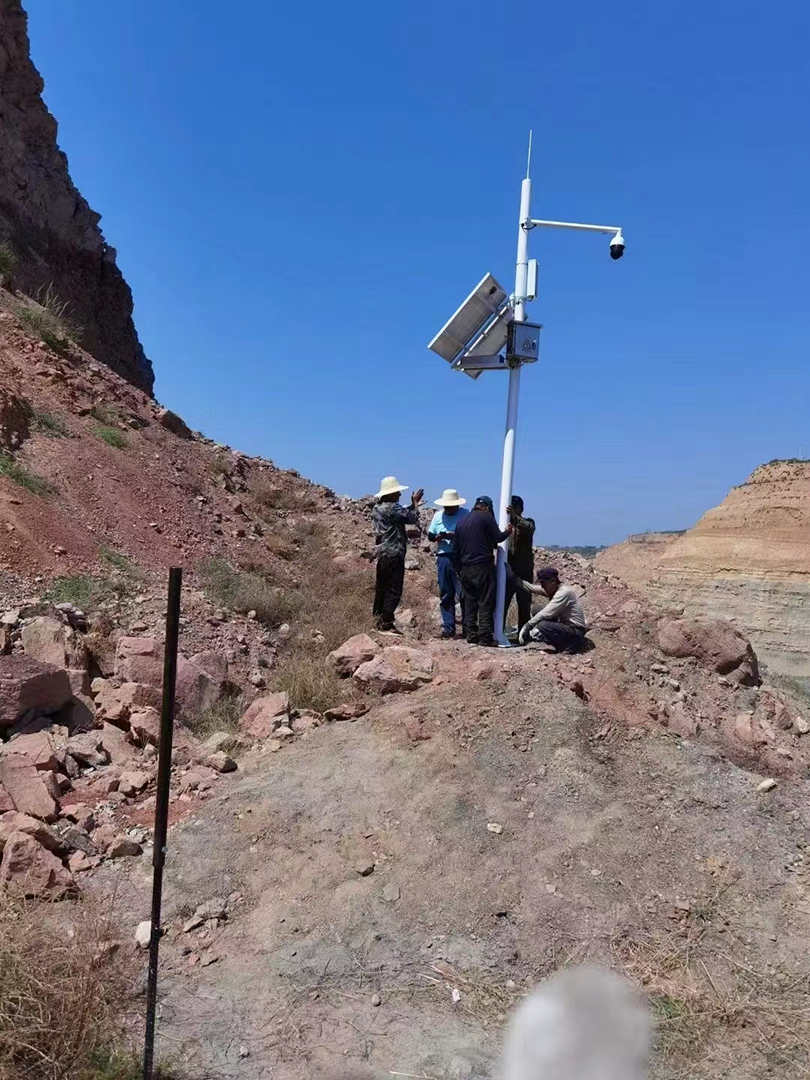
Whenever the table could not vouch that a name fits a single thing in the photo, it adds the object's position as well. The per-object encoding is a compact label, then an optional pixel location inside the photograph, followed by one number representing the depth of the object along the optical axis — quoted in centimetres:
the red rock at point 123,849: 434
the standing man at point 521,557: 686
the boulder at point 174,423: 1284
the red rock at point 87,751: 515
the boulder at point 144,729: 559
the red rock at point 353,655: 632
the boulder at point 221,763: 527
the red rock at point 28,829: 402
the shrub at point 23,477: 827
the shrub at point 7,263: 1227
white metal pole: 643
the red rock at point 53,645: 601
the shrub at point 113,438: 1039
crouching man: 657
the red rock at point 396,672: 594
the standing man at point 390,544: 723
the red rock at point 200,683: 605
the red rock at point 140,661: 614
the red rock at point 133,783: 491
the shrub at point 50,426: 952
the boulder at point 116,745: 532
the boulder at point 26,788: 443
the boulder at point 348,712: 583
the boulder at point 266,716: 579
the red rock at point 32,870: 381
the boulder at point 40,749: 479
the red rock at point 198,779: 506
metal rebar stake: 281
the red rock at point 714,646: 682
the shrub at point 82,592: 709
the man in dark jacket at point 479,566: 663
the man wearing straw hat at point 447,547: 753
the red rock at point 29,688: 522
